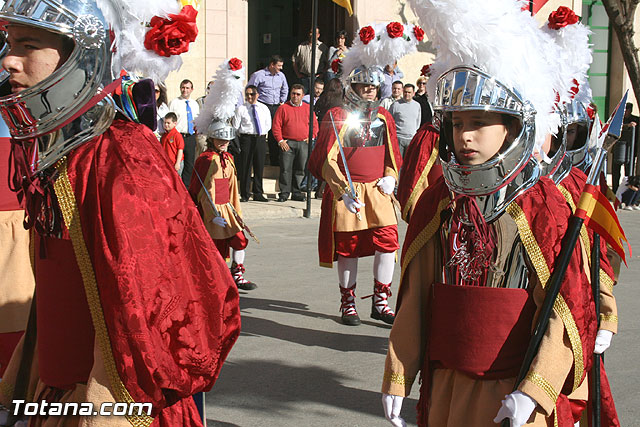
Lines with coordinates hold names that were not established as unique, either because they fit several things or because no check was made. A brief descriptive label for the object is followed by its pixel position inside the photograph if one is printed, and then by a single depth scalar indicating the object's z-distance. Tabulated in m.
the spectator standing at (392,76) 13.58
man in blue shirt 13.50
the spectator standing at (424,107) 13.99
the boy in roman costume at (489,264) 2.75
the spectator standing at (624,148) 15.13
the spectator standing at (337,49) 14.04
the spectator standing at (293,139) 13.27
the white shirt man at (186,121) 12.44
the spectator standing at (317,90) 13.77
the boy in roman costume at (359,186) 6.73
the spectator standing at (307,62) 14.25
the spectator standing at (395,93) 13.71
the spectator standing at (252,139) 12.80
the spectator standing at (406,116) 13.62
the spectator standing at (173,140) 11.73
